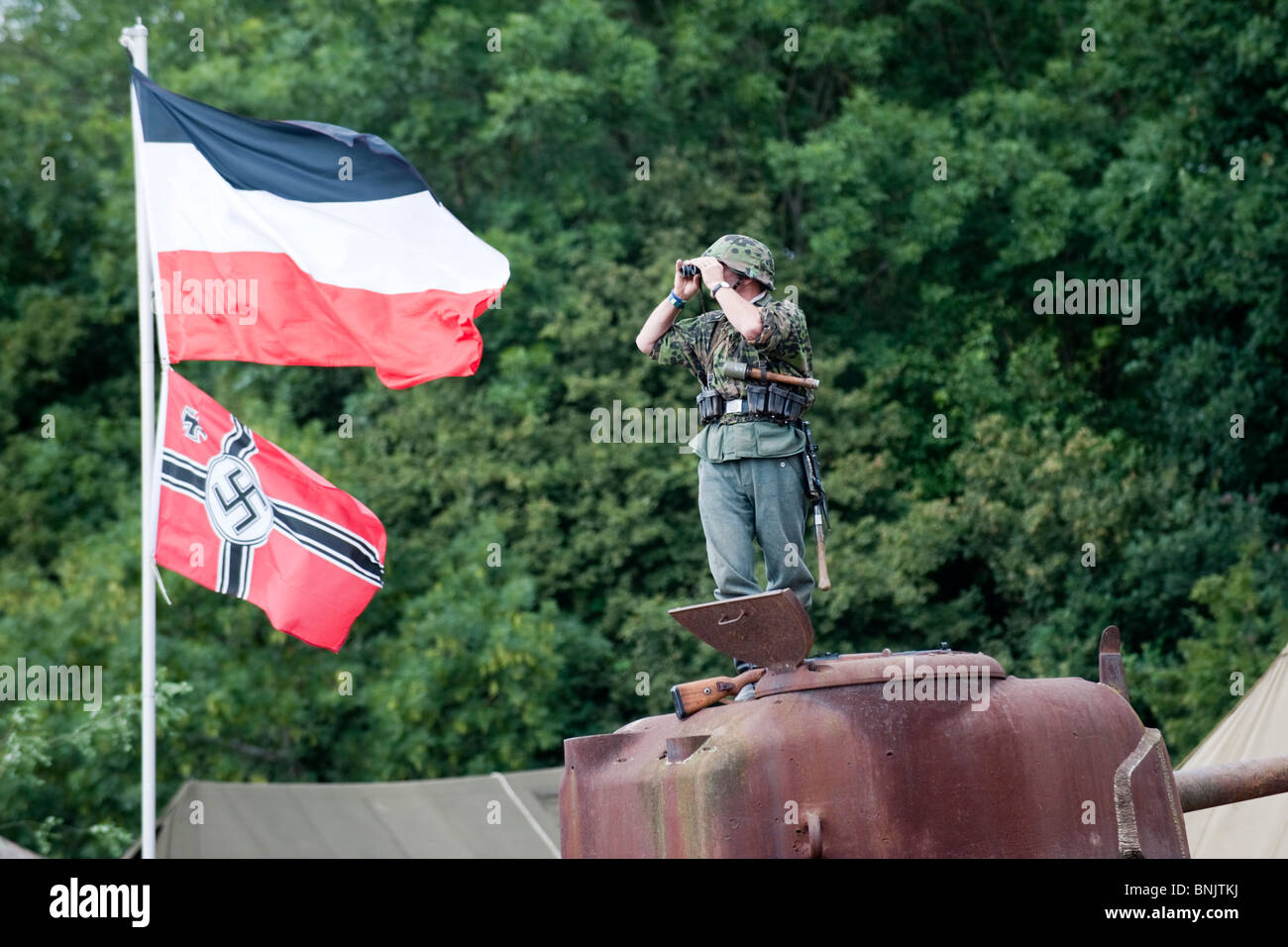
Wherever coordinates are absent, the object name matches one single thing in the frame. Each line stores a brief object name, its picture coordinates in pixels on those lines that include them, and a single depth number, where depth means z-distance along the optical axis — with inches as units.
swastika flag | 669.3
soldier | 434.3
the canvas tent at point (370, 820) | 1062.4
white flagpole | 642.2
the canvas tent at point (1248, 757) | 713.0
